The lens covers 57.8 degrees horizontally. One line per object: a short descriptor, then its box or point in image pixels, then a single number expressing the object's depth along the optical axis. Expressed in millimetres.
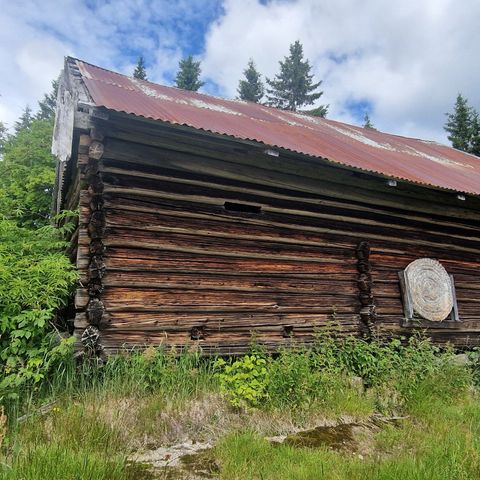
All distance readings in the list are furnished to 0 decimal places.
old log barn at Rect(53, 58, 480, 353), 5406
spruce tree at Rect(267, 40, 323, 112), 32094
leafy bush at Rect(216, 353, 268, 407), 4773
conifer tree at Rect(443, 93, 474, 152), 32259
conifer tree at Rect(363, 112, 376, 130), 36584
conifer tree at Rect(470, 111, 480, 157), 31766
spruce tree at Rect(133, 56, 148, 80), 28250
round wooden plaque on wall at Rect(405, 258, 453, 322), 7801
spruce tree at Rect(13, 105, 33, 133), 33906
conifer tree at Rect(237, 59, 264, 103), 31016
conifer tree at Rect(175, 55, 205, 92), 26203
